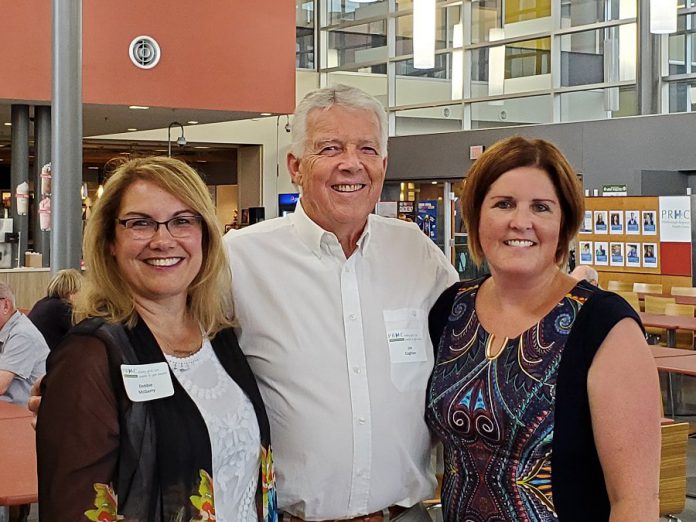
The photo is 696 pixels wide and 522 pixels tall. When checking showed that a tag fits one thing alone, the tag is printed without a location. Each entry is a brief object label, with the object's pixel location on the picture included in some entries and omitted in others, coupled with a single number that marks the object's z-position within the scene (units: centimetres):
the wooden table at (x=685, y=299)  1126
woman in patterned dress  220
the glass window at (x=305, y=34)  2212
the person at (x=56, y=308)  666
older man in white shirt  255
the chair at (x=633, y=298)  1104
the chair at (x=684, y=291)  1225
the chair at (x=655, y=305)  1059
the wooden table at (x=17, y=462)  345
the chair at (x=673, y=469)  419
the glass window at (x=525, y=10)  1777
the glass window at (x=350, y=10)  2080
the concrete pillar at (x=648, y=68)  1542
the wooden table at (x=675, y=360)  686
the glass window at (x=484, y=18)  1862
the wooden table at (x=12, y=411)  488
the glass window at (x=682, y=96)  1521
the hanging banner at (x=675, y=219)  1322
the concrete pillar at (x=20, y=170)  1274
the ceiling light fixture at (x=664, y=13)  952
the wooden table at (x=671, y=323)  921
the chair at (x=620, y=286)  1313
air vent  1196
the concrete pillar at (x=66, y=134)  831
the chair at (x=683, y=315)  1011
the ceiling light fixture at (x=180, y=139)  1511
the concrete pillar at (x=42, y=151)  1243
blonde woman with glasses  201
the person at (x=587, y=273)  610
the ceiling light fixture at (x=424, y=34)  1212
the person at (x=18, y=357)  556
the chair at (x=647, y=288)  1275
